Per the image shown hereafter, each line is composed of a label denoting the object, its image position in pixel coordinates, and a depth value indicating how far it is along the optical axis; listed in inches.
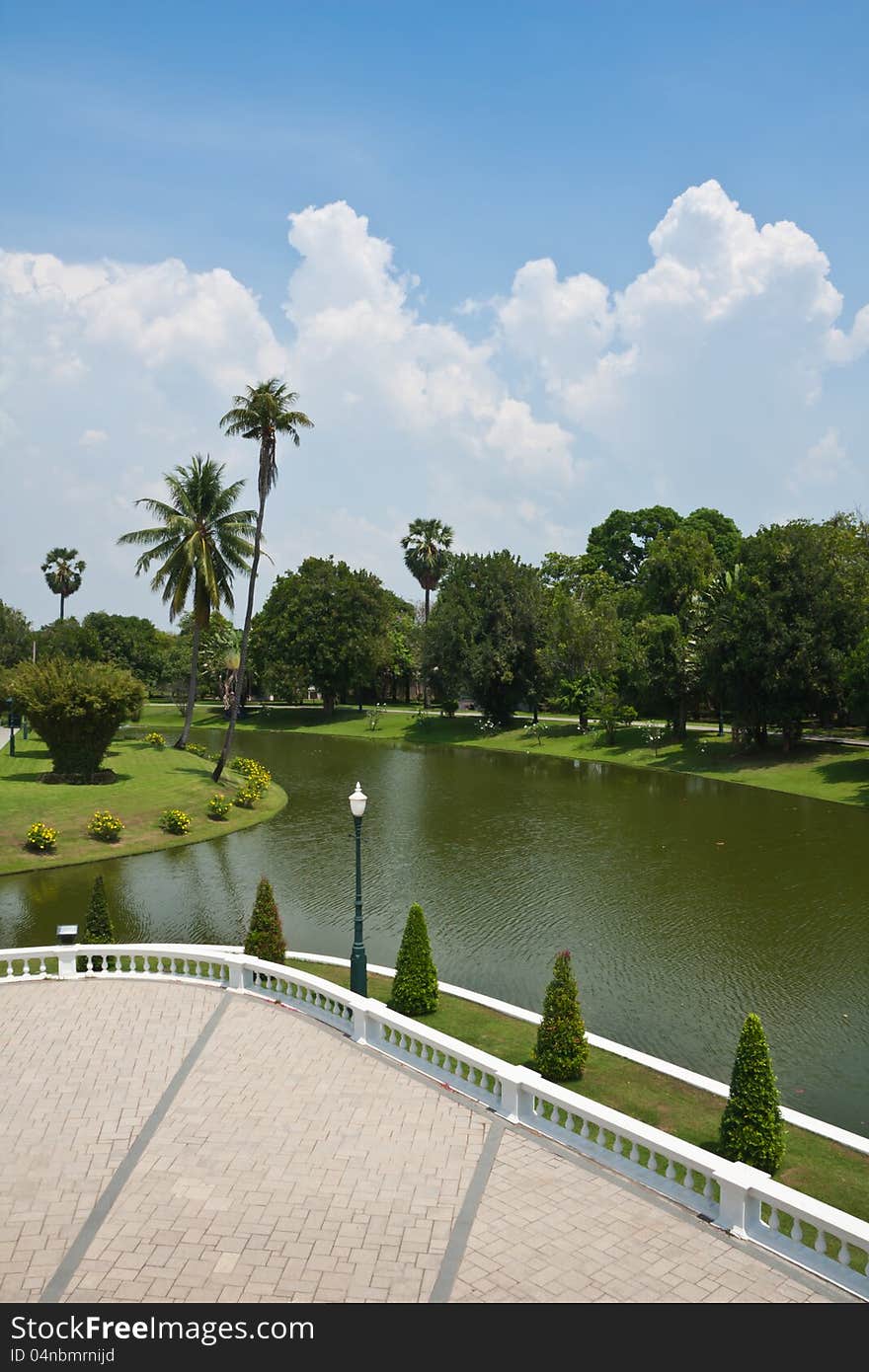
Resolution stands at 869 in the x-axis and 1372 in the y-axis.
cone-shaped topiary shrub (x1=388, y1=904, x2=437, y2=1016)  676.7
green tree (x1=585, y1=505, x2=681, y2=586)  4584.2
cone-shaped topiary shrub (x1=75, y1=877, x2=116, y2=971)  754.2
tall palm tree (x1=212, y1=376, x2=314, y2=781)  1544.0
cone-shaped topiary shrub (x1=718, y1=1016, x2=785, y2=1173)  454.3
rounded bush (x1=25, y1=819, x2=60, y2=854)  1251.8
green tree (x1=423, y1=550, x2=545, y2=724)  2935.5
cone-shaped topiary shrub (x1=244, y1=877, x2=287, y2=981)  726.5
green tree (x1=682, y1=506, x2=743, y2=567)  4101.9
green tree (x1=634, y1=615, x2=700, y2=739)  2447.1
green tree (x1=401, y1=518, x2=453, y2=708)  3900.1
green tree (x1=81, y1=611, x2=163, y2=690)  4247.0
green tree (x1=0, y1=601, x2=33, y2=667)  4306.1
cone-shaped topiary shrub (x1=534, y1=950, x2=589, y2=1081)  567.2
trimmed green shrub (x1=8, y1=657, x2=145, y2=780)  1502.2
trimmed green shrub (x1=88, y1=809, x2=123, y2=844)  1332.4
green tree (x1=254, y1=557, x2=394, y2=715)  3319.4
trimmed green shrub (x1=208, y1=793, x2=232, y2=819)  1558.8
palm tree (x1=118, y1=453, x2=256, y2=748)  1840.6
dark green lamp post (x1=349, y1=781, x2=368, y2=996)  663.8
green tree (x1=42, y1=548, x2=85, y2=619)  4719.5
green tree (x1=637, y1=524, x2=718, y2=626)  2645.2
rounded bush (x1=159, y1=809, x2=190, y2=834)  1433.3
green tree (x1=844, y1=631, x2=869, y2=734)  1839.3
